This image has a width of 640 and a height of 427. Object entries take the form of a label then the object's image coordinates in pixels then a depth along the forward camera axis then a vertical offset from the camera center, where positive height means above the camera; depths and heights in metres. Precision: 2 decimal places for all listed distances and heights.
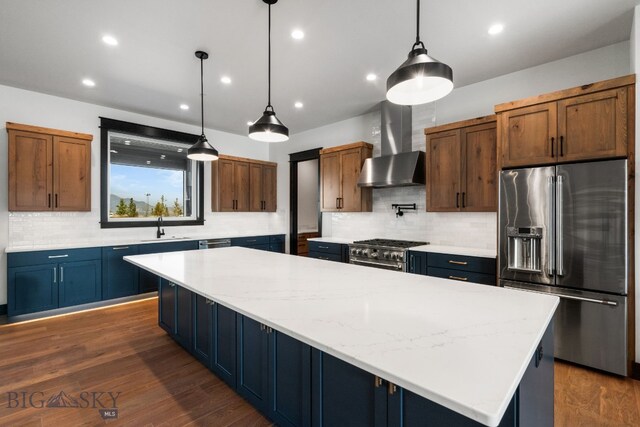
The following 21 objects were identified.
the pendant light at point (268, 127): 2.42 +0.70
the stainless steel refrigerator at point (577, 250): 2.42 -0.31
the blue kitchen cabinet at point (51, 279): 3.61 -0.80
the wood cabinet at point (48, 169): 3.78 +0.61
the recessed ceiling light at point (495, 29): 2.64 +1.63
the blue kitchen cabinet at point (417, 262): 3.58 -0.57
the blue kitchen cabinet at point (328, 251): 4.57 -0.57
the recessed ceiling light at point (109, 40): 2.80 +1.64
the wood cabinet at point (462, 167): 3.42 +0.57
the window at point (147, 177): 4.71 +0.64
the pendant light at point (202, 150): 3.14 +0.68
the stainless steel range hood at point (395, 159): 4.00 +0.77
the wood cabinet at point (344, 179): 4.71 +0.59
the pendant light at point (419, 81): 1.45 +0.70
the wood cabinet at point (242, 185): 5.71 +0.59
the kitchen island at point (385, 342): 0.86 -0.44
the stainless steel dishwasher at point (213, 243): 5.12 -0.49
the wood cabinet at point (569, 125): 2.45 +0.79
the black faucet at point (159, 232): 5.05 -0.28
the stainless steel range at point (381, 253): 3.74 -0.51
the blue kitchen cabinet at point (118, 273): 4.21 -0.83
